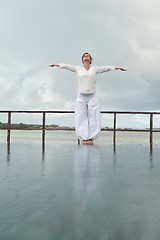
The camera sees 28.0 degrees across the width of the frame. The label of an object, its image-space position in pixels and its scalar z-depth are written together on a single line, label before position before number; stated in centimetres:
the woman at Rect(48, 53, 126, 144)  665
